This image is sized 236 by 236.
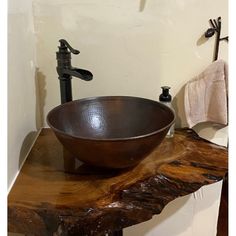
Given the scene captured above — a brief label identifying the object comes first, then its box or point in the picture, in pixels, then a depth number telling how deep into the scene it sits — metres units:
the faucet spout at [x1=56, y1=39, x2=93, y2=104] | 1.10
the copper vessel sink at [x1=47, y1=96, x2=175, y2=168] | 1.15
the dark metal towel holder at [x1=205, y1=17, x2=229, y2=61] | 1.25
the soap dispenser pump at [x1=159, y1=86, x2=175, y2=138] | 1.24
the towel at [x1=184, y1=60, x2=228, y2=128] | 1.22
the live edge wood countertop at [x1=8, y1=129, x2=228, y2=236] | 0.87
